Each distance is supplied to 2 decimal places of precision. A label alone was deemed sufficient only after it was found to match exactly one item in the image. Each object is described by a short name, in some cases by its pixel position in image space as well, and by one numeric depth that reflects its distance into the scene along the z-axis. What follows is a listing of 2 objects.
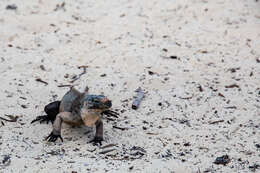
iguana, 9.16
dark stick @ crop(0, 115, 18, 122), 10.30
